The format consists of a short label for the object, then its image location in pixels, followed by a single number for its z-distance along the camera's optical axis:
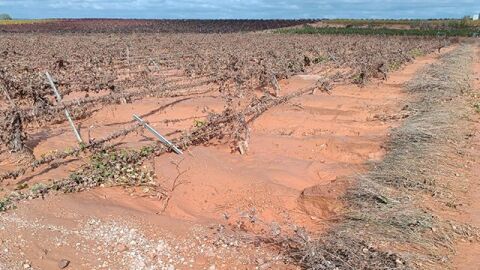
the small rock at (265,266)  4.32
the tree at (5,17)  83.19
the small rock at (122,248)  4.59
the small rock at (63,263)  4.27
